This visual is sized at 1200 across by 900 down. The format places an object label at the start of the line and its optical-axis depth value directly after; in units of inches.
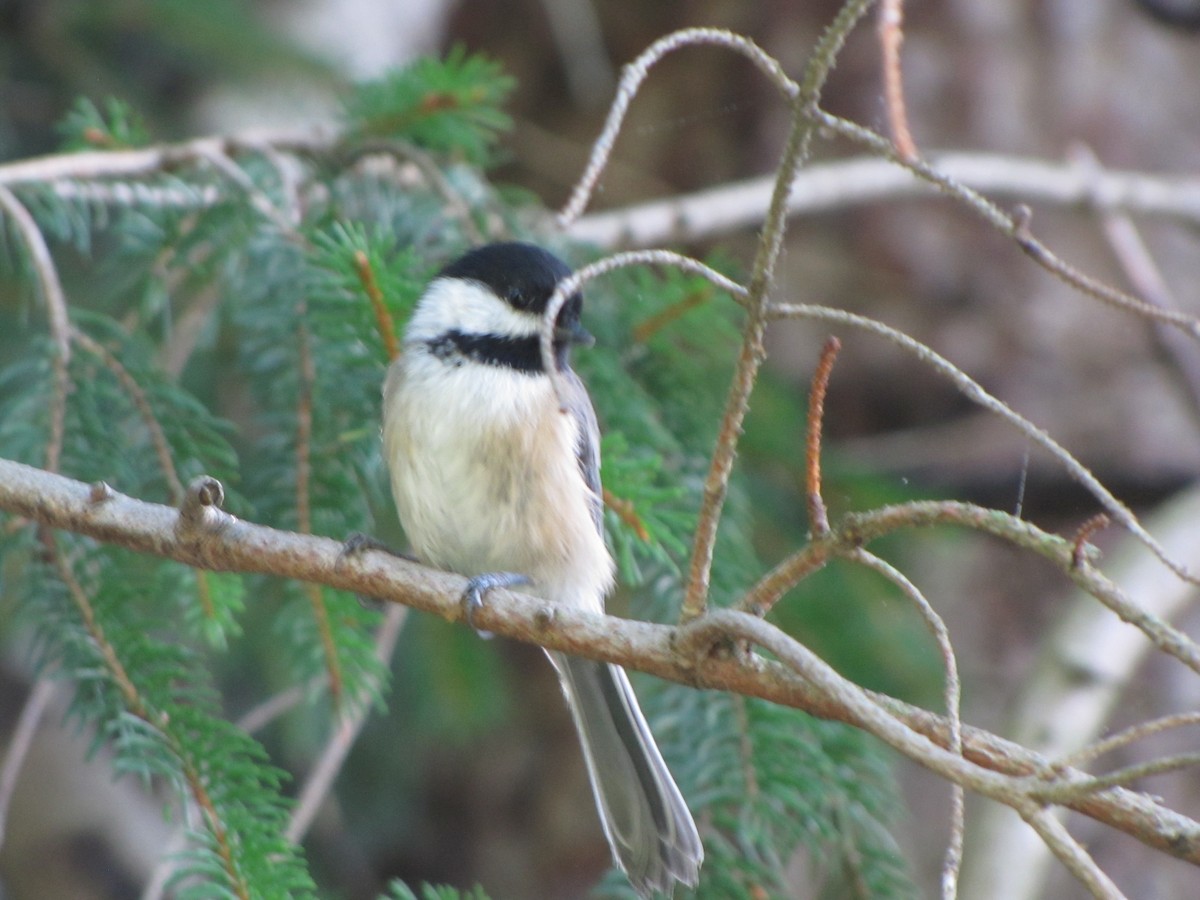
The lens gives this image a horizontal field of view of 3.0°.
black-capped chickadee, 170.2
